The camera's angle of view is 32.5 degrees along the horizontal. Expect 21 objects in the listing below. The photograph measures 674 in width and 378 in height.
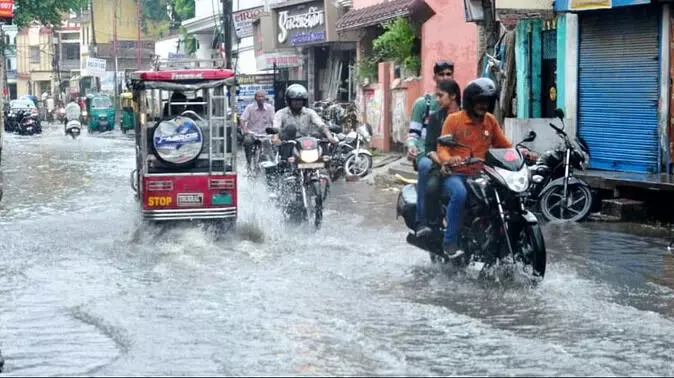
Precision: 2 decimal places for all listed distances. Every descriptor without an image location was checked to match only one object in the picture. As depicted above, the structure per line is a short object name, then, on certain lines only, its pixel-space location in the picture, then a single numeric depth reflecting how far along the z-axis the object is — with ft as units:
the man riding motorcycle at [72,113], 149.89
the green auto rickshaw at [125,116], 160.35
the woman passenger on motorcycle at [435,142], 31.86
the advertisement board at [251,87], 115.55
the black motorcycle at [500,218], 29.63
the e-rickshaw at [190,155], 41.34
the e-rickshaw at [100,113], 170.71
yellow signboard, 54.03
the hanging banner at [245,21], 135.13
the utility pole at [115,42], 215.59
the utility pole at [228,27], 103.30
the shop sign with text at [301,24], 108.58
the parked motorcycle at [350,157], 74.08
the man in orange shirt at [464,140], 30.66
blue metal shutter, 54.39
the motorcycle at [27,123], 160.25
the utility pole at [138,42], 224.53
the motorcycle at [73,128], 145.28
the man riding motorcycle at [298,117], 45.37
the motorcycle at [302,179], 42.83
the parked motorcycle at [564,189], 48.29
